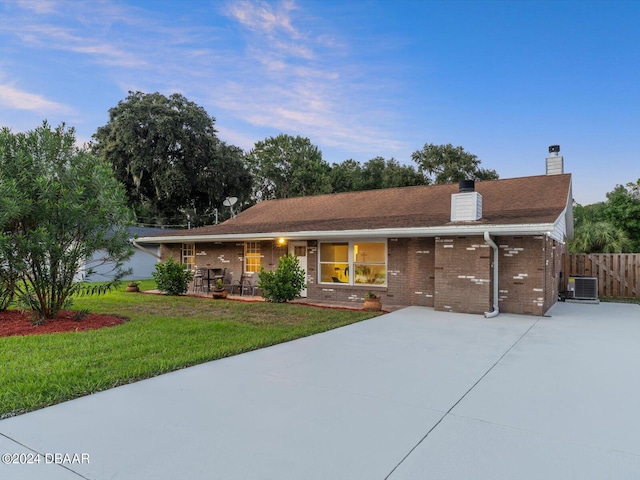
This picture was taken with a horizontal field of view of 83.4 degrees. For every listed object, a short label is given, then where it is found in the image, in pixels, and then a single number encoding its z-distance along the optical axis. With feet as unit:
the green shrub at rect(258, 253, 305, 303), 35.06
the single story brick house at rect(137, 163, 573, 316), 29.17
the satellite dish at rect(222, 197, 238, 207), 57.36
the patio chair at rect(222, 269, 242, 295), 43.78
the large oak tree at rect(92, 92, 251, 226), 96.58
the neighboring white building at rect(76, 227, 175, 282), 71.36
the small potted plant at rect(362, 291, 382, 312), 31.81
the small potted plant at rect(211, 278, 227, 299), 39.65
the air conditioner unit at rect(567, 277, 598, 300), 37.09
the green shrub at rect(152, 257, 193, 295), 41.91
